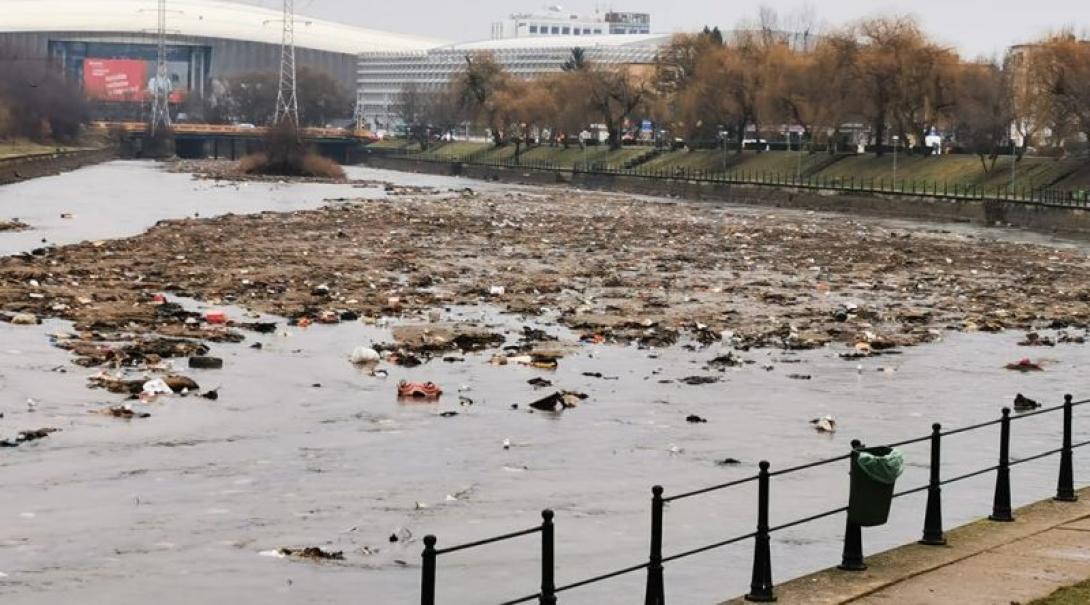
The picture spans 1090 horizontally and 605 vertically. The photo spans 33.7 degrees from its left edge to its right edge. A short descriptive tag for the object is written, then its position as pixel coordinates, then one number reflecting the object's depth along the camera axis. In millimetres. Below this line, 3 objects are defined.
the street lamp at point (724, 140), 137000
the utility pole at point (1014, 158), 97125
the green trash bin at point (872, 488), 14391
